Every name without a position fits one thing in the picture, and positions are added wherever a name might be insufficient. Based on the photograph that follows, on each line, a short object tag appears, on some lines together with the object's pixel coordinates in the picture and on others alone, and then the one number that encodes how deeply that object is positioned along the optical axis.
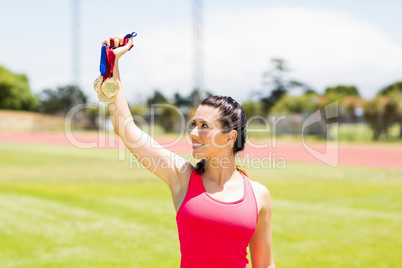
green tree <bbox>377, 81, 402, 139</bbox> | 38.03
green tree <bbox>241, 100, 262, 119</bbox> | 56.02
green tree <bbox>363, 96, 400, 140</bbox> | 38.22
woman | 2.34
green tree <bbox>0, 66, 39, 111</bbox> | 93.81
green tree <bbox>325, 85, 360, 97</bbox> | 114.31
